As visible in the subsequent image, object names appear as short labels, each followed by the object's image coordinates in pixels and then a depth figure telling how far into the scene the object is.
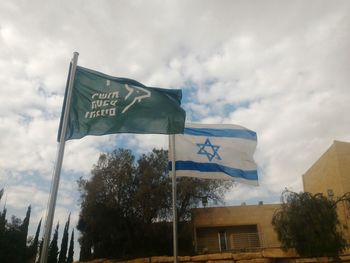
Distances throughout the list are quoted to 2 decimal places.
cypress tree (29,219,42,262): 32.47
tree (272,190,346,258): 16.62
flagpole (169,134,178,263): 8.30
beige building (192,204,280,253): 28.17
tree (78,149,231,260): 26.12
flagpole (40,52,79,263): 6.03
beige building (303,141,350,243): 25.53
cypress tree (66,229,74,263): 36.53
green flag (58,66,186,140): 7.97
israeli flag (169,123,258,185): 10.51
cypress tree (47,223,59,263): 34.28
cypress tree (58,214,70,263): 35.78
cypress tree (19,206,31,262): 31.08
